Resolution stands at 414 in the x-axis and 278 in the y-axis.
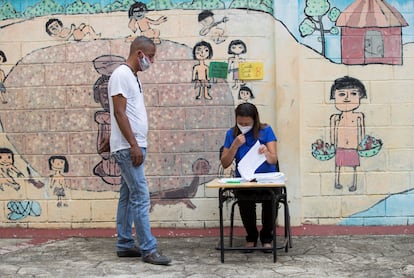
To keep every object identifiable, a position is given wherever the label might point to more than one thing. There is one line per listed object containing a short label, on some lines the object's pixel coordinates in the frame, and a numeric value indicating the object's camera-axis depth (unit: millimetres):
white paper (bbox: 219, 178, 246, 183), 5805
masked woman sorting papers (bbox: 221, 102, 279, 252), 5941
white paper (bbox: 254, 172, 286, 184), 5660
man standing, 5477
